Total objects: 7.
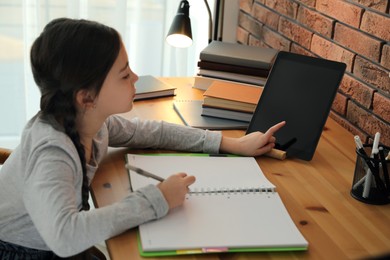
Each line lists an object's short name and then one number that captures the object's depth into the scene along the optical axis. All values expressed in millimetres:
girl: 1040
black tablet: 1452
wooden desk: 1050
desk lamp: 1889
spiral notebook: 1037
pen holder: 1206
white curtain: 2305
